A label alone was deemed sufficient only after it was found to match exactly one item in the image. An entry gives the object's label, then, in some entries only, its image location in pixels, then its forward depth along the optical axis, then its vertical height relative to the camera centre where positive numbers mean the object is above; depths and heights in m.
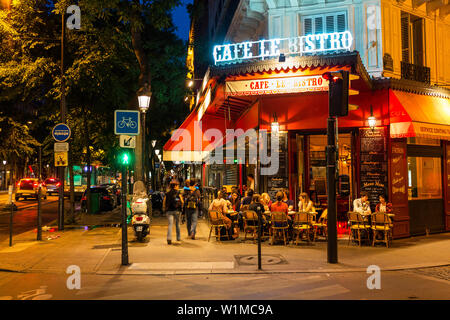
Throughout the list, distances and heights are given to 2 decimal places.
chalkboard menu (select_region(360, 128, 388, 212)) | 13.05 +0.44
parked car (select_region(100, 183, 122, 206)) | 27.89 -0.85
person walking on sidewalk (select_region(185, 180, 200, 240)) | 12.77 -0.87
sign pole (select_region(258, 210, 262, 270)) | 8.49 -1.29
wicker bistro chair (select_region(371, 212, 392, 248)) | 11.66 -1.33
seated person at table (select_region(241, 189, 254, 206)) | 13.84 -0.64
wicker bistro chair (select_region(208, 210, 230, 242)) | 12.59 -1.25
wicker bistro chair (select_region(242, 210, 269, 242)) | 12.65 -1.43
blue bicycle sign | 9.66 +1.37
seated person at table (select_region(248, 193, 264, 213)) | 12.28 -0.72
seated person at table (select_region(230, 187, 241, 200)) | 15.59 -0.46
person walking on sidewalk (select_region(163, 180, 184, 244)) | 12.48 -0.75
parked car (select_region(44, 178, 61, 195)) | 42.03 -0.55
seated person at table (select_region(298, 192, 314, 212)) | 12.85 -0.80
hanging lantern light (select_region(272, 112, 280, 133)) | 13.91 +1.81
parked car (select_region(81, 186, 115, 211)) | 23.89 -1.11
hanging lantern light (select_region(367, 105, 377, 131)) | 13.11 +1.81
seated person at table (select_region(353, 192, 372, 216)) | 12.42 -0.82
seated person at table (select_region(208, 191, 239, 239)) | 13.03 -0.89
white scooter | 12.32 -1.15
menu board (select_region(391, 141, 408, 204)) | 13.09 +0.14
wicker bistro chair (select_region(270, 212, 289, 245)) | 11.91 -1.27
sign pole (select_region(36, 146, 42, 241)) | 12.78 -1.55
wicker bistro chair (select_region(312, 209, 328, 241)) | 12.54 -1.43
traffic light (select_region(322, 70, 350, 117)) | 9.20 +1.95
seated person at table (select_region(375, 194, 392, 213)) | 12.32 -0.86
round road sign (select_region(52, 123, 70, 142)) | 13.95 +1.65
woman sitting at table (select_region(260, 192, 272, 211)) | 13.52 -0.70
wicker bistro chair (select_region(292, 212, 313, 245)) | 12.05 -1.25
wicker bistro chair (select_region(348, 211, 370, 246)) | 11.78 -1.32
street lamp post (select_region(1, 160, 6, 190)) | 71.19 +0.36
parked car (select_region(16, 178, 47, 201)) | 34.66 -0.61
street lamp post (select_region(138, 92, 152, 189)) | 14.38 +2.75
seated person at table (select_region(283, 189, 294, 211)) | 12.92 -0.75
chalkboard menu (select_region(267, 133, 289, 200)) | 13.93 +0.29
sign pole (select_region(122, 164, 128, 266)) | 9.19 -0.88
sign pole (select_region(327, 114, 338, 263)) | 9.27 -0.38
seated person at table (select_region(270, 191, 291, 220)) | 12.31 -0.82
